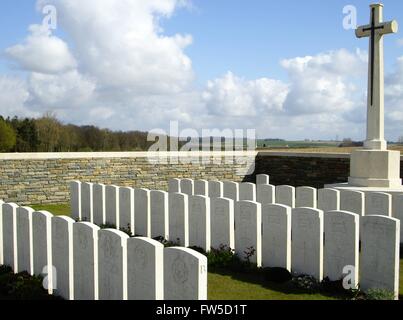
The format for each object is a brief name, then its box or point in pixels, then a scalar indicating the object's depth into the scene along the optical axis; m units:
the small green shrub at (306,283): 6.09
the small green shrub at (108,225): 10.03
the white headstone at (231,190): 11.19
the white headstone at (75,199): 11.20
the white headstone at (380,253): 5.70
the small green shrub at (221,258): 7.35
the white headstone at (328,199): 9.23
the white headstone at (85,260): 5.39
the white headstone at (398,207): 8.89
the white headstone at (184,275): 4.23
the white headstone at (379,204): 8.58
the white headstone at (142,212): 9.23
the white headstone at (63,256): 5.76
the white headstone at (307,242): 6.46
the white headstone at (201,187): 11.97
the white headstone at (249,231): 7.26
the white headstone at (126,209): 9.69
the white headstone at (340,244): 6.14
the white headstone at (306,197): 9.70
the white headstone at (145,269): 4.60
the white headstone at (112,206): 10.09
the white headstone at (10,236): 6.98
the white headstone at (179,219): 8.36
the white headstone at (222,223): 7.79
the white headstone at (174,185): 12.82
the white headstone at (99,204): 10.43
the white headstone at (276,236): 6.86
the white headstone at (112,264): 4.98
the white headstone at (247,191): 10.92
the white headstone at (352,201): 8.94
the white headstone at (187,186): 12.36
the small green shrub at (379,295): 5.48
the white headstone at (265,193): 10.47
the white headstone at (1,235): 7.33
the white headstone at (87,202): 10.81
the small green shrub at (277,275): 6.43
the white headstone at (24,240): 6.62
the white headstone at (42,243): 6.19
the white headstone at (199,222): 7.98
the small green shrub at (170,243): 8.36
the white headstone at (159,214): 8.80
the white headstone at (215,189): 11.61
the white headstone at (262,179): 13.63
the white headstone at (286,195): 10.11
